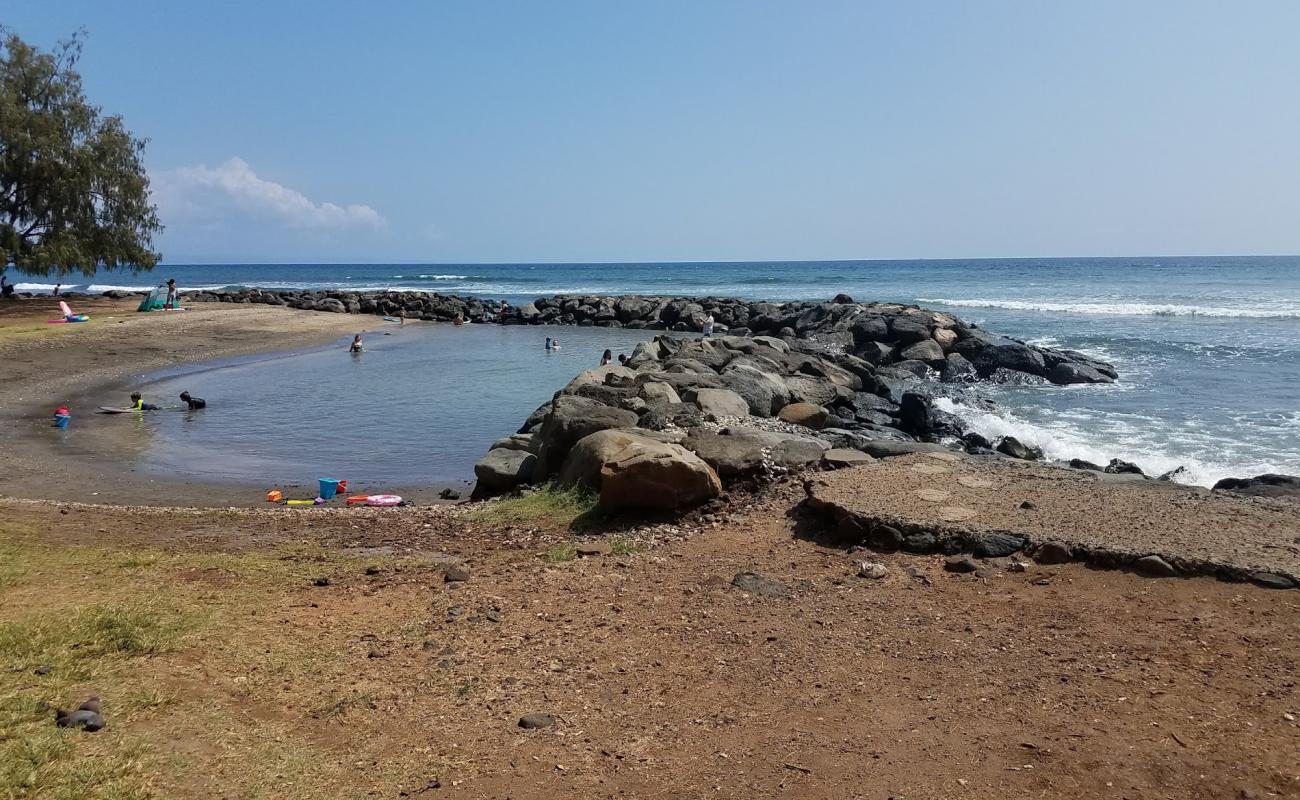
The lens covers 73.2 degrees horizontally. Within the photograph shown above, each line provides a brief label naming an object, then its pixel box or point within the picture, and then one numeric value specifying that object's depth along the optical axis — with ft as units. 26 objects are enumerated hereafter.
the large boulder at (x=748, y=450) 28.14
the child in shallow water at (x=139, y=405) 54.70
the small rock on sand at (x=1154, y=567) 19.33
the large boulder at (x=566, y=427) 32.50
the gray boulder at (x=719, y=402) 39.22
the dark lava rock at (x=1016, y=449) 42.85
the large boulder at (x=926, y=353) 77.92
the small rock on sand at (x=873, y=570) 20.89
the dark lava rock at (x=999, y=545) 21.26
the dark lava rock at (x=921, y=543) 22.03
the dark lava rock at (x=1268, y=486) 28.58
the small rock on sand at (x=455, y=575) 21.86
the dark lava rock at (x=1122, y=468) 38.78
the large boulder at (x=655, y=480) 26.07
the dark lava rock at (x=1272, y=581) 18.13
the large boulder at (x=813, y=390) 52.85
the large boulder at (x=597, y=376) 44.33
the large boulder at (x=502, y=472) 34.01
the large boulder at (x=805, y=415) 42.83
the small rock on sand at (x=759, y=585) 20.38
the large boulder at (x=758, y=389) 45.03
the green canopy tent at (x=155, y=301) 115.24
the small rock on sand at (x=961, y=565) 20.70
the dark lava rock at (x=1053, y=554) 20.56
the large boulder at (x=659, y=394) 40.42
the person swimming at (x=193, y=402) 55.16
